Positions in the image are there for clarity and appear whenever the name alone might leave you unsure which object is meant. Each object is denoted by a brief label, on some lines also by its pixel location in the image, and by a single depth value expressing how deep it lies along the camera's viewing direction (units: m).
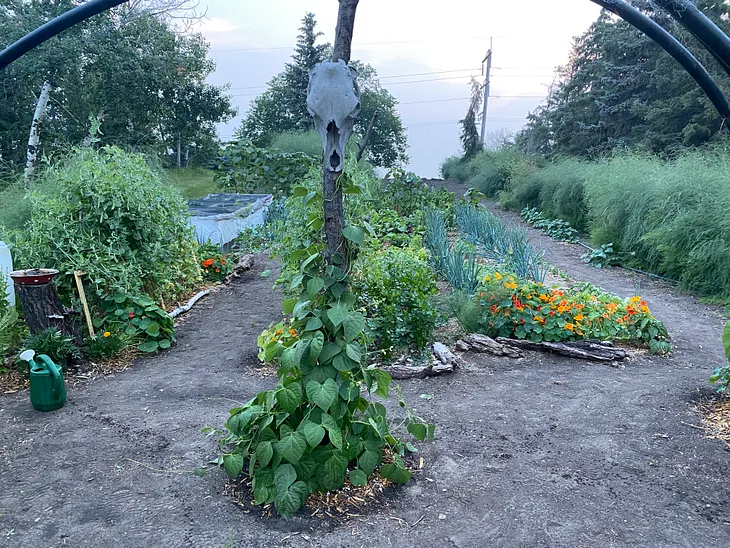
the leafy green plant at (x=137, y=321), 4.55
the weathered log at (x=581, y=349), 4.18
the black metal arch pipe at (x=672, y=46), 2.58
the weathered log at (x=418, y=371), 3.80
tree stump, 4.08
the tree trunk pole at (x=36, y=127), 13.67
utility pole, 29.45
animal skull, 2.05
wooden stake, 4.39
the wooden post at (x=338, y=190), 2.07
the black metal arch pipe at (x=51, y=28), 2.79
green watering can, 3.32
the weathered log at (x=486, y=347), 4.25
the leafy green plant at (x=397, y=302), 4.11
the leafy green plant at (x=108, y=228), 4.64
